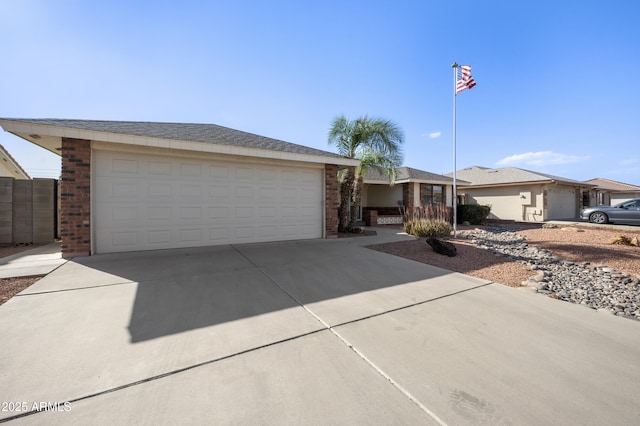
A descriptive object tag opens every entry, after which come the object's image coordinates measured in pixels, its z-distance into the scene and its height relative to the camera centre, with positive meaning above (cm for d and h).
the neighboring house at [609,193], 2302 +244
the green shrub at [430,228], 898 -52
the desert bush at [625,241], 768 -82
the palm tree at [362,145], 1015 +287
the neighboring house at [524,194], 1691 +153
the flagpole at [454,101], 983 +459
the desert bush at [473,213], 1557 +7
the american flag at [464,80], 949 +524
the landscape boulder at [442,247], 635 -87
